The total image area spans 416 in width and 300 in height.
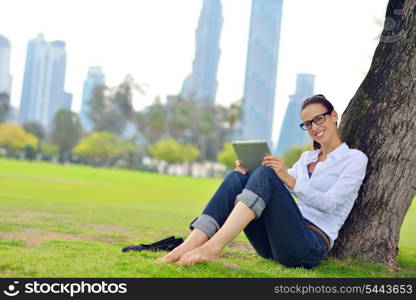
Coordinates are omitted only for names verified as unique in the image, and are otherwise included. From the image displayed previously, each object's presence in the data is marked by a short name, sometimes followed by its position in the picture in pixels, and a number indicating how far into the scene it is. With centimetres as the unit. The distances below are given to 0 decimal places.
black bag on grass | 480
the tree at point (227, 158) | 8107
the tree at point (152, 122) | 9031
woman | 394
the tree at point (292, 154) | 7644
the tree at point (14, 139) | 8882
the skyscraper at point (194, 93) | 9319
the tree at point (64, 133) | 9356
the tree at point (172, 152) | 8300
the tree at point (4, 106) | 9458
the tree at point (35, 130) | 9606
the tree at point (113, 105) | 9425
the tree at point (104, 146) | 8656
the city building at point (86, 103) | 9434
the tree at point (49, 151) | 9244
